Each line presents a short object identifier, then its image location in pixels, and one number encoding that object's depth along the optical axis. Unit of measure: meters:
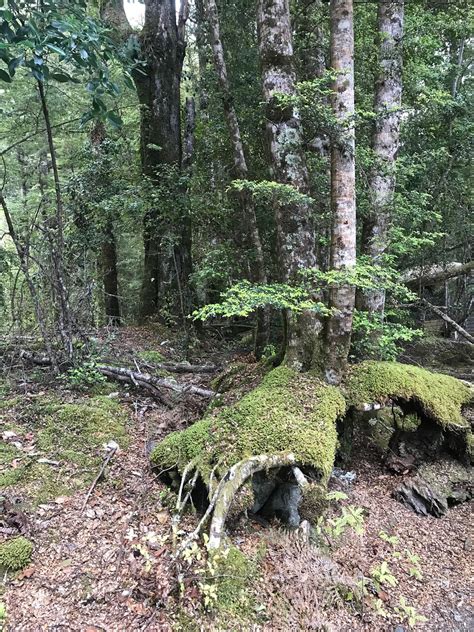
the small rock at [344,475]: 5.50
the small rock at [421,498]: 5.23
